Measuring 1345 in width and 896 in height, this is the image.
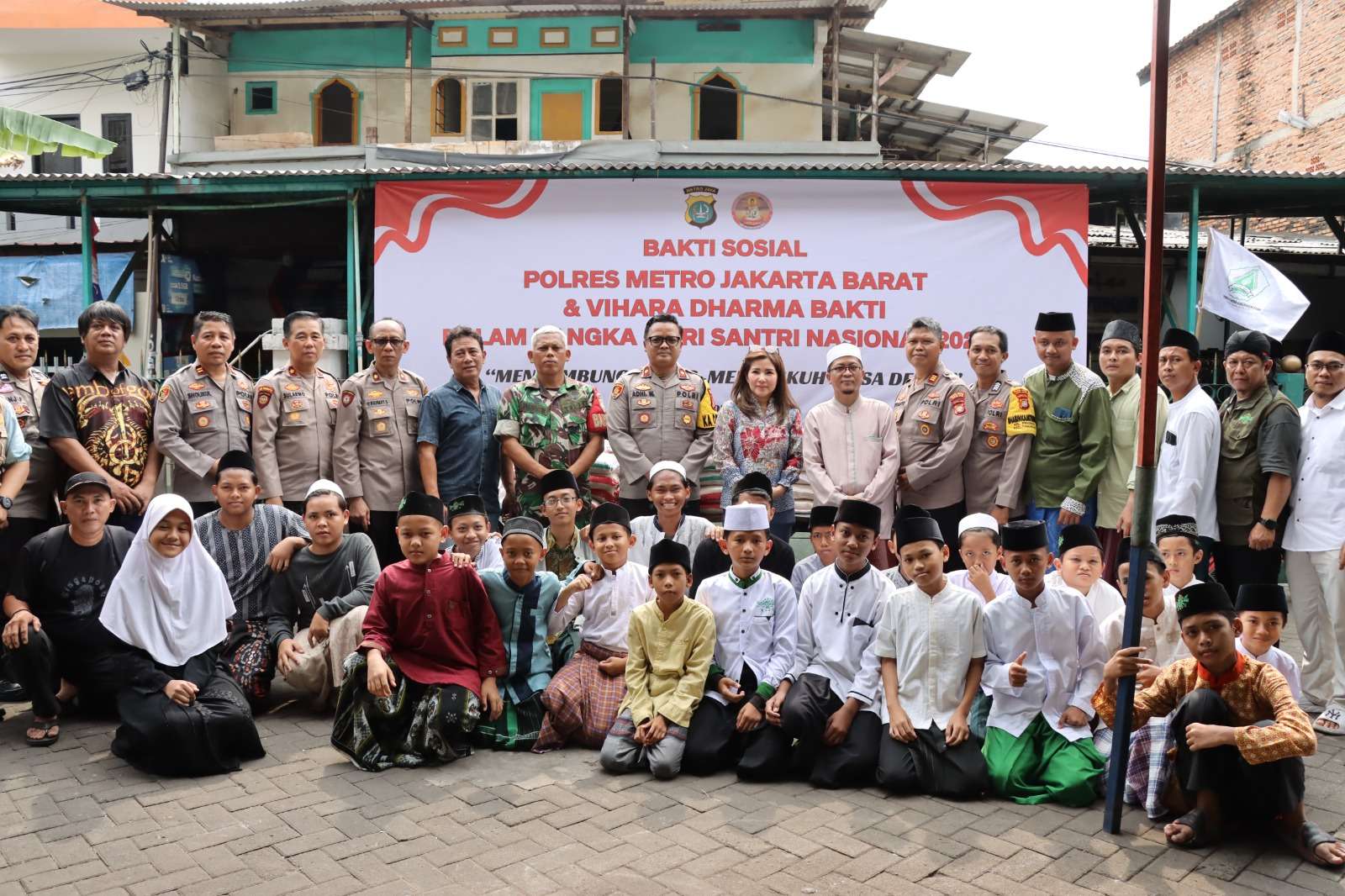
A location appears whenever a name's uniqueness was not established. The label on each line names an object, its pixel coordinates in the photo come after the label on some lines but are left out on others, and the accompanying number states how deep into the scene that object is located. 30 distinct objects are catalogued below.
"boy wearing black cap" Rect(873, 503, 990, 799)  4.01
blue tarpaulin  13.52
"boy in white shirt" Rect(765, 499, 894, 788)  4.20
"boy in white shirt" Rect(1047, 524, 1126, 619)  4.50
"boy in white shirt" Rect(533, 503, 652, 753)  4.61
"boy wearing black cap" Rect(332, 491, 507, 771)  4.40
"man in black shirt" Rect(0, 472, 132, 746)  4.70
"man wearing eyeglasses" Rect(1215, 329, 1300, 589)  5.09
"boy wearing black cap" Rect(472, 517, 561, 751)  4.74
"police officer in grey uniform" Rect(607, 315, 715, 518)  5.90
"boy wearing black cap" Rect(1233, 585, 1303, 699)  3.88
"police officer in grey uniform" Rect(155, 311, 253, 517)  5.55
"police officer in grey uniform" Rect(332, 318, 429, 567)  5.98
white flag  8.72
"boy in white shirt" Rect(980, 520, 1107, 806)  4.01
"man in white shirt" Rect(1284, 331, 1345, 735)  4.93
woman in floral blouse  5.71
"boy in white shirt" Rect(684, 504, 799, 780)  4.34
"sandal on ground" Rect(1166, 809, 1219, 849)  3.43
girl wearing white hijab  4.22
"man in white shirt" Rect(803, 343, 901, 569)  5.66
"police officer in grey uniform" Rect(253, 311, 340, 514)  5.82
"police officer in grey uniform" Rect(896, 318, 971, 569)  5.75
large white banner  8.74
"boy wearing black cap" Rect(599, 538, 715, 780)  4.27
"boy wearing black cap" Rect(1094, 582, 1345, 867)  3.31
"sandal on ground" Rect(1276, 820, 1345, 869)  3.30
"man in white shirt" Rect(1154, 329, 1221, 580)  5.25
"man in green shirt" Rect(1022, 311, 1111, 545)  5.46
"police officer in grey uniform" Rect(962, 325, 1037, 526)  5.61
